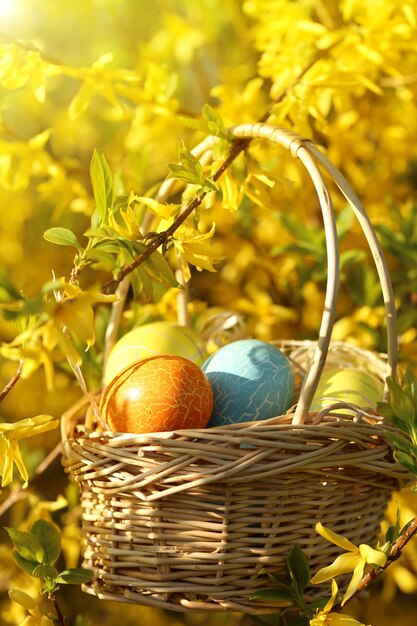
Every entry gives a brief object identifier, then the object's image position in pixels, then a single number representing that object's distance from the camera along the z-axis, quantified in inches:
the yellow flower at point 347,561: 27.3
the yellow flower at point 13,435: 27.9
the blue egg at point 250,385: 30.1
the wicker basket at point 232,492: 27.6
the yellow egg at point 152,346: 31.1
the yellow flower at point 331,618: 27.7
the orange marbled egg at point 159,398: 28.9
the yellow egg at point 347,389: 30.2
